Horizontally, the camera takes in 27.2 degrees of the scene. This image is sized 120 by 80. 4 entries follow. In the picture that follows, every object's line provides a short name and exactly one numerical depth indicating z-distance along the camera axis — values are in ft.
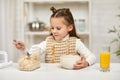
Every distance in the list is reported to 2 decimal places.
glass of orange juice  3.76
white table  3.49
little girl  5.65
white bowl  3.88
